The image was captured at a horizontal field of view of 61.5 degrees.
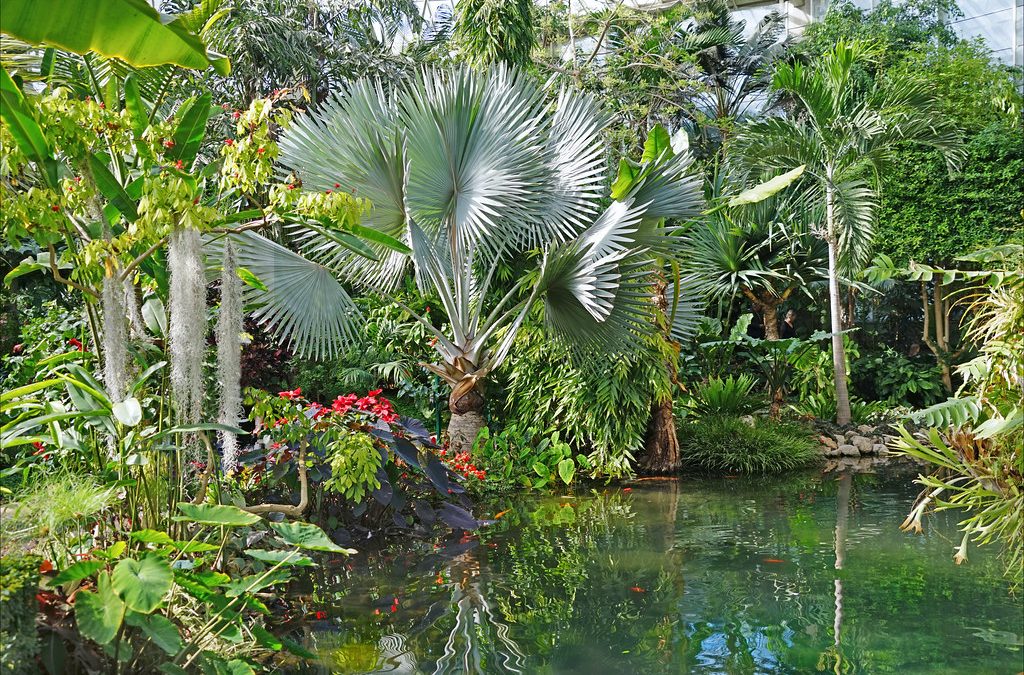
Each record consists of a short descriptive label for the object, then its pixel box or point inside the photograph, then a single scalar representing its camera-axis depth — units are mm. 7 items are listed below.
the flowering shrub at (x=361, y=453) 5465
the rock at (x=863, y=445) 11297
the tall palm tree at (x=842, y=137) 10945
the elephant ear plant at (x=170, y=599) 2832
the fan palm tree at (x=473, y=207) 7637
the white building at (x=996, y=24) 19438
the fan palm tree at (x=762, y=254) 12914
